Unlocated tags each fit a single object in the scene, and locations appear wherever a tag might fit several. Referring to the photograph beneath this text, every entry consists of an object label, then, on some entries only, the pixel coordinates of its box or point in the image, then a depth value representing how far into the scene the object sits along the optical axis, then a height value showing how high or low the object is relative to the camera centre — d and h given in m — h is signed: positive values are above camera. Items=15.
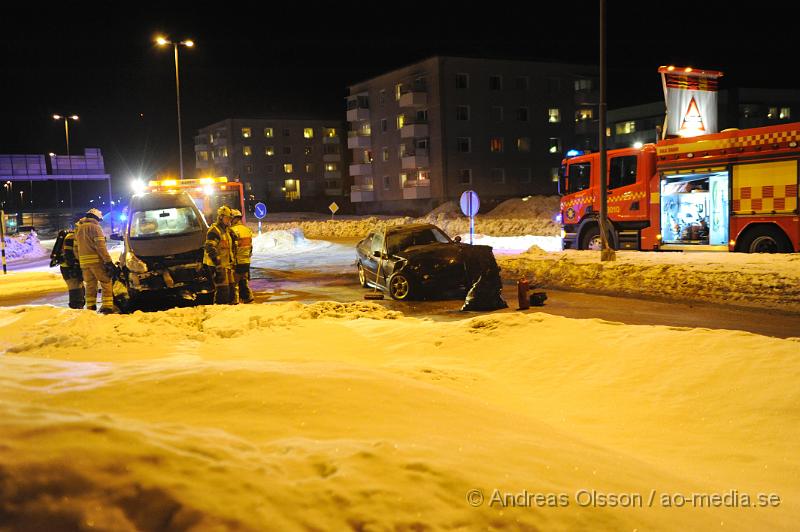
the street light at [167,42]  30.84 +7.76
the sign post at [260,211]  34.76 +0.01
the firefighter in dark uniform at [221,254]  13.00 -0.79
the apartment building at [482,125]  57.69 +6.83
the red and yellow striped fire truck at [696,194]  16.27 +0.10
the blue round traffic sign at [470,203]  21.53 +0.04
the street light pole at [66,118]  53.41 +7.88
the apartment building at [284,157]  89.25 +7.05
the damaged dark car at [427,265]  13.11 -1.16
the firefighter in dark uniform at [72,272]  13.43 -1.09
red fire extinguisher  12.59 -1.70
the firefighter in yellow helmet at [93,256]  13.00 -0.77
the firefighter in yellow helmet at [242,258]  13.53 -0.93
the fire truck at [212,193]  25.03 +0.73
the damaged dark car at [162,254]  13.33 -0.80
